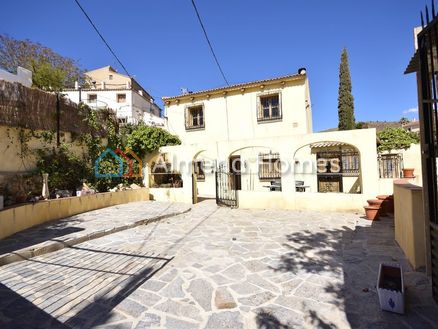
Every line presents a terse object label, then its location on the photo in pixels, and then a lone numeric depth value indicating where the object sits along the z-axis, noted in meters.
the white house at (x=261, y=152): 9.09
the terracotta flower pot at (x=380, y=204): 7.44
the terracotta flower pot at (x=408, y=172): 10.03
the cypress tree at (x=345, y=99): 19.55
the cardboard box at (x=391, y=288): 2.81
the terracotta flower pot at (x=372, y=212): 7.37
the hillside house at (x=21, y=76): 9.84
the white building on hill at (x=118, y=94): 26.62
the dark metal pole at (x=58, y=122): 9.78
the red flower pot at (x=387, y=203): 7.71
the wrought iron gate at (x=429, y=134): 2.97
